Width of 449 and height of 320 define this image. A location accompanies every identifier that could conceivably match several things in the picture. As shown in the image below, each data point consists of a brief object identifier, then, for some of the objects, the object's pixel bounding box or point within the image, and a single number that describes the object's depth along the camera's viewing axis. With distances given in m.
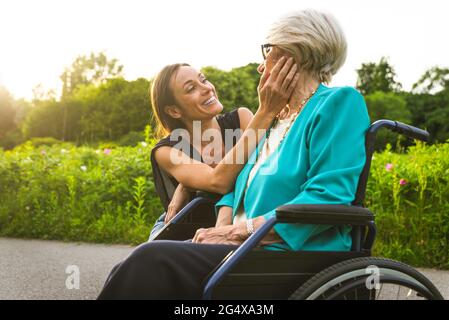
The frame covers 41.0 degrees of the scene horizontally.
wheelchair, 1.71
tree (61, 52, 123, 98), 54.06
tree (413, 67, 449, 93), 38.97
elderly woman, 1.75
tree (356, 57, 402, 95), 45.31
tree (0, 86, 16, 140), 45.66
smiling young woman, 2.54
